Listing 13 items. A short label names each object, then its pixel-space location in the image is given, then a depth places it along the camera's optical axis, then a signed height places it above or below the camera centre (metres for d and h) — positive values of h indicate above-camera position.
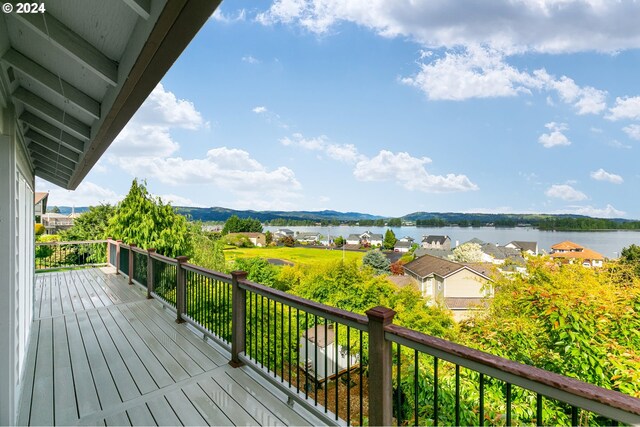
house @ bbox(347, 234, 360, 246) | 74.51 -5.97
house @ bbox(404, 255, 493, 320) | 22.11 -5.24
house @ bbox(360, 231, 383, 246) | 71.00 -5.73
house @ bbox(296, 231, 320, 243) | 73.25 -5.33
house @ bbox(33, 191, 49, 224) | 15.98 +0.56
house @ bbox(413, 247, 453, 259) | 51.34 -6.50
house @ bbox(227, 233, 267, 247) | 62.12 -4.76
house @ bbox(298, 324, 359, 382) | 14.34 -7.20
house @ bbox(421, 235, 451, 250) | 62.94 -5.78
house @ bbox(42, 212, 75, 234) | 47.71 -0.44
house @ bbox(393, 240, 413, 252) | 64.88 -6.67
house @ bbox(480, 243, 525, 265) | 40.31 -5.13
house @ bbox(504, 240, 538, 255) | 41.93 -4.30
